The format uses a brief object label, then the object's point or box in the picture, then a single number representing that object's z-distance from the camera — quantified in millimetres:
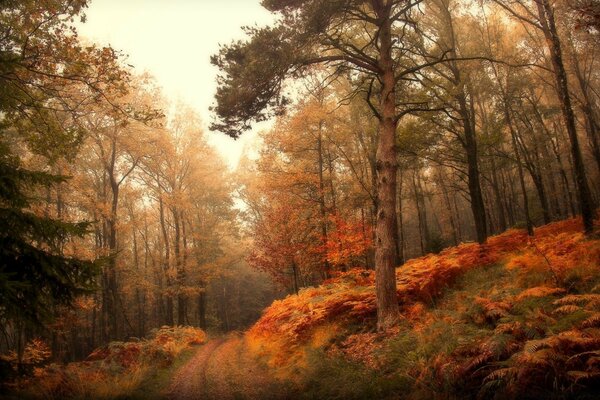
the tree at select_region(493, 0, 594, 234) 10406
